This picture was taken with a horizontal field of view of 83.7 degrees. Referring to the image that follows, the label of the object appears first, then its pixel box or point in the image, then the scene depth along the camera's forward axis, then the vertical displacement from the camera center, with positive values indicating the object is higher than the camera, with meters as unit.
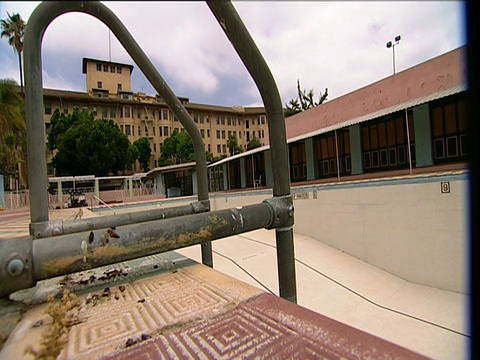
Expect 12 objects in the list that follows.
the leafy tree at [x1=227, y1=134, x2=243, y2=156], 41.19 +5.82
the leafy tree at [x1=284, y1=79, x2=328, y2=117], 26.23 +7.59
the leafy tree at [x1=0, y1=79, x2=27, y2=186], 13.18 +3.50
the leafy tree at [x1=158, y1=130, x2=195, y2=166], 35.78 +4.97
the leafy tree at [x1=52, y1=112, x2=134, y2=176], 27.70 +4.54
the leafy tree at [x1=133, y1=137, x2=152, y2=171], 36.75 +5.28
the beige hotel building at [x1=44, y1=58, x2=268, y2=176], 36.50 +11.65
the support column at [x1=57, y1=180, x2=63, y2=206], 20.91 -0.07
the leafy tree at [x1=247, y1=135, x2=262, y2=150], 40.97 +5.93
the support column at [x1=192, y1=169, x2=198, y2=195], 25.14 +0.20
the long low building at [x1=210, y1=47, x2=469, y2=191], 9.53 +1.87
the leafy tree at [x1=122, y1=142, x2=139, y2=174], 31.66 +4.43
